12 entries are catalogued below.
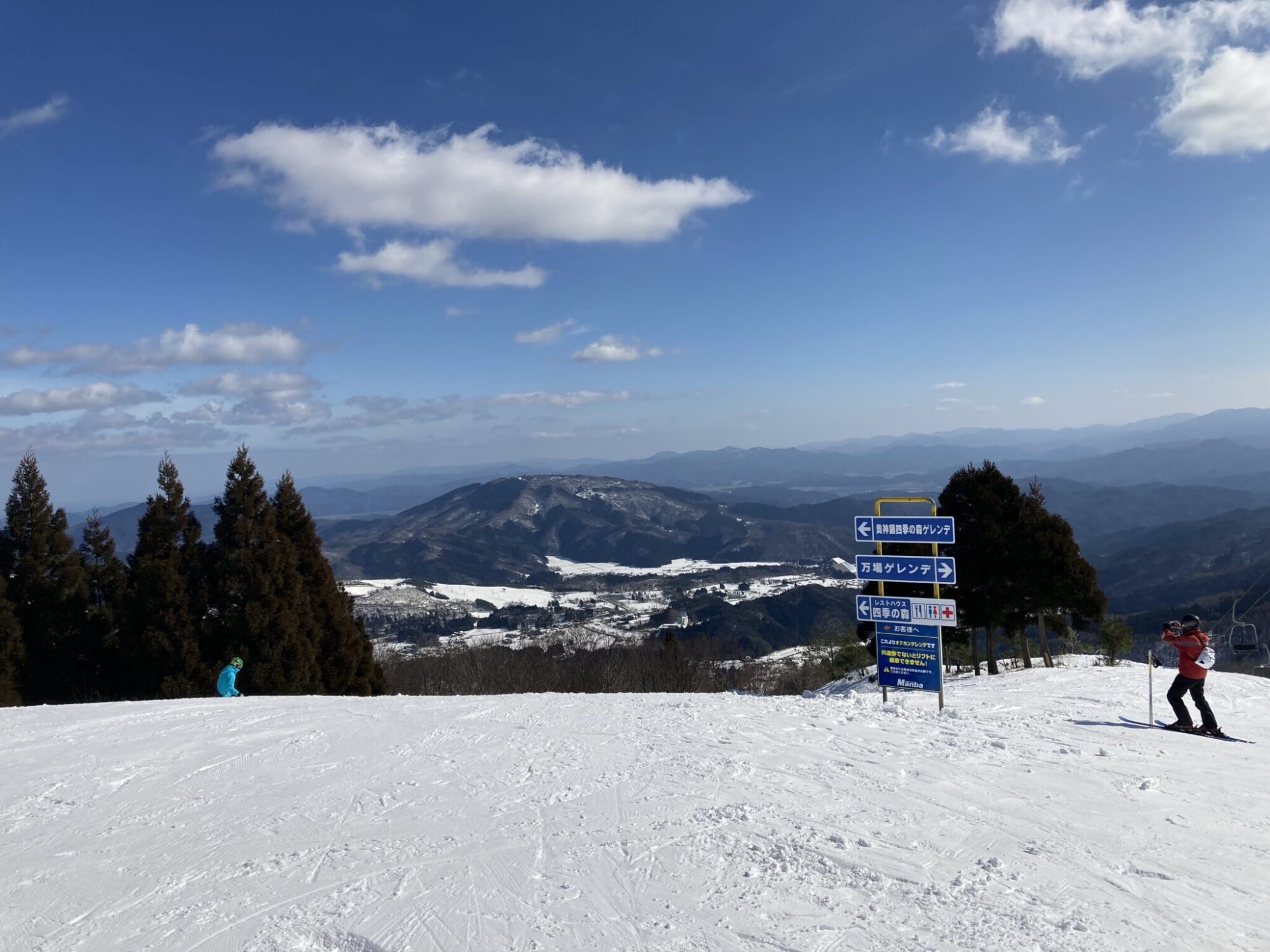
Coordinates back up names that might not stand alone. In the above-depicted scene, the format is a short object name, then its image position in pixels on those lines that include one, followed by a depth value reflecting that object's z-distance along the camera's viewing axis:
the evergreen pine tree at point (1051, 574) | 23.36
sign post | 12.22
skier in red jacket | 9.23
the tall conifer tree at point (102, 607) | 23.34
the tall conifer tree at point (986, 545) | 24.56
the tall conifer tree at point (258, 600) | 22.56
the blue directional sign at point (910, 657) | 12.33
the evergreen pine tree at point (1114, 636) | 29.38
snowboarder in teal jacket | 15.07
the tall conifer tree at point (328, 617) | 25.11
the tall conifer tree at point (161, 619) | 21.88
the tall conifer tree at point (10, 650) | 21.67
